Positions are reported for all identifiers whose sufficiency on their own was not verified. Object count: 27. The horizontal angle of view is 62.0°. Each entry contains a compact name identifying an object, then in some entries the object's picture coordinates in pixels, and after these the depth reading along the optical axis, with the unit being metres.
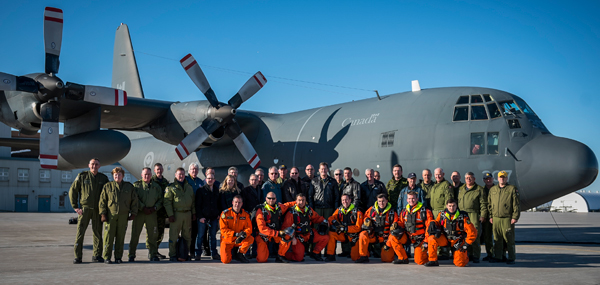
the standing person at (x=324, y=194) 10.38
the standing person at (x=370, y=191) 10.31
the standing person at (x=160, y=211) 9.91
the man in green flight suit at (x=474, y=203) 9.61
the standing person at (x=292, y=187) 10.50
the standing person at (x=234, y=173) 10.21
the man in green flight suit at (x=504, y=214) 9.12
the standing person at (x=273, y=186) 10.40
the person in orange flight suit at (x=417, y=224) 8.70
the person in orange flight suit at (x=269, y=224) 9.08
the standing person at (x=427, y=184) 10.19
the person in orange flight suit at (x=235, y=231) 8.88
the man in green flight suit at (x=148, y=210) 9.42
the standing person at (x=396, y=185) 10.51
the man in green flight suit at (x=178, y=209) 9.44
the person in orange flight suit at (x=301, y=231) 9.22
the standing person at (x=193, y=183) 9.94
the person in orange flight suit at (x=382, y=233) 8.89
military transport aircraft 11.25
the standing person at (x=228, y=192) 9.87
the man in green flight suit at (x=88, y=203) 8.97
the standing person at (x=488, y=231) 9.58
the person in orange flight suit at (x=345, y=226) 9.39
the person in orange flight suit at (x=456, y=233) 8.53
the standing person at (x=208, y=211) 9.70
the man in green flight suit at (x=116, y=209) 8.98
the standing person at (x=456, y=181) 9.97
